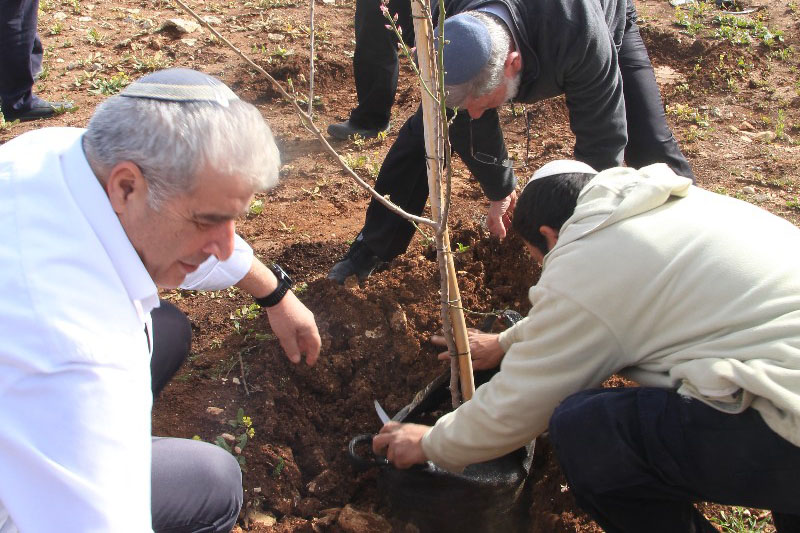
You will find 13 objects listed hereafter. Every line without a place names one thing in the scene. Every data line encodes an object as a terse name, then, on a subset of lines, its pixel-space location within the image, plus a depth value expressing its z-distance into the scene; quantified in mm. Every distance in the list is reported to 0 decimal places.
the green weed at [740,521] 2361
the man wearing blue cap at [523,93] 2652
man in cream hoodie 1709
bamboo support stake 1972
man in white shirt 1314
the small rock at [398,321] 3068
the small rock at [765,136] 4711
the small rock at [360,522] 2297
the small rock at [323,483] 2543
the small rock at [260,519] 2416
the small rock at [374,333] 3090
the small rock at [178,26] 5867
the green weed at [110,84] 5168
